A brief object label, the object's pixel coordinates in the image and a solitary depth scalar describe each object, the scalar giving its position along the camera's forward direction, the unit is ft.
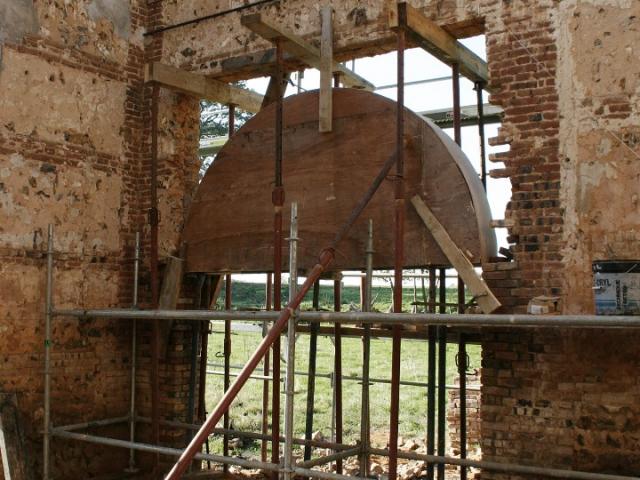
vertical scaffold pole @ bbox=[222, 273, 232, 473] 26.60
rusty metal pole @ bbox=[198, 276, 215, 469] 26.78
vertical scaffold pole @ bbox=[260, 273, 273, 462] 27.24
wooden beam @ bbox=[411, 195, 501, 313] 18.16
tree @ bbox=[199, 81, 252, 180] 87.94
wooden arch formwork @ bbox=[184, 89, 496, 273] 20.26
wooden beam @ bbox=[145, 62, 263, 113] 24.59
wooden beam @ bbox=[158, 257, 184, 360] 25.29
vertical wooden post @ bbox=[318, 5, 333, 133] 22.35
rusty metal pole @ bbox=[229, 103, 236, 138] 28.30
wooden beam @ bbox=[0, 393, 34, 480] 21.77
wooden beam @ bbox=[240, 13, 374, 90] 19.39
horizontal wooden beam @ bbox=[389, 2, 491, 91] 17.94
